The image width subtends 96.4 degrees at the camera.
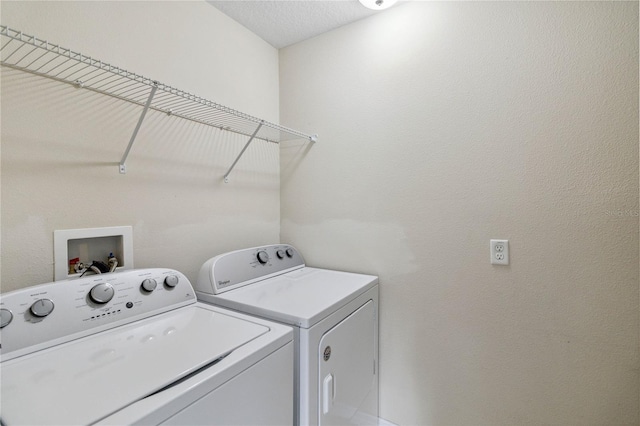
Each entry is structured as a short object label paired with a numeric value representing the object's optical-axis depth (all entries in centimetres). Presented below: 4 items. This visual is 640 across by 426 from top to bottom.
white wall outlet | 139
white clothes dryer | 111
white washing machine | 66
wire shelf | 102
